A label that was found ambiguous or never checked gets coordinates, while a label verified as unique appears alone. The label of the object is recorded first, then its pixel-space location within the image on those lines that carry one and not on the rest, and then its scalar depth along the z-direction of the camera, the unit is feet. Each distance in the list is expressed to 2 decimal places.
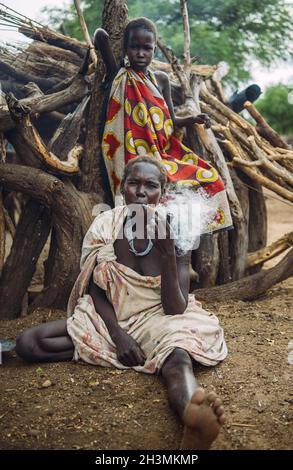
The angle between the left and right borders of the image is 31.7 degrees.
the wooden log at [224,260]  14.20
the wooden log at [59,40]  15.61
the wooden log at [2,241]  13.12
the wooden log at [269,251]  14.51
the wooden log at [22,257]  13.05
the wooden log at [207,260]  13.79
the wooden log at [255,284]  13.34
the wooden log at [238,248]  14.46
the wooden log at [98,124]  12.57
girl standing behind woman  12.10
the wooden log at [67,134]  13.65
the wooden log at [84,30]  13.35
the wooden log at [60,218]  12.24
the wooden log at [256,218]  15.85
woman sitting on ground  8.42
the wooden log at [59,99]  13.24
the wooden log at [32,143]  11.41
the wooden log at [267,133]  16.84
